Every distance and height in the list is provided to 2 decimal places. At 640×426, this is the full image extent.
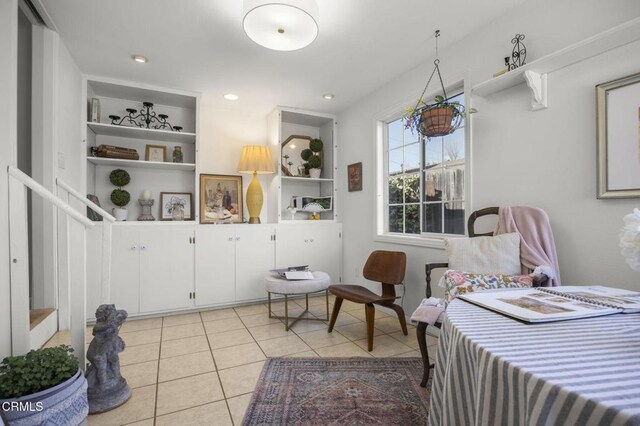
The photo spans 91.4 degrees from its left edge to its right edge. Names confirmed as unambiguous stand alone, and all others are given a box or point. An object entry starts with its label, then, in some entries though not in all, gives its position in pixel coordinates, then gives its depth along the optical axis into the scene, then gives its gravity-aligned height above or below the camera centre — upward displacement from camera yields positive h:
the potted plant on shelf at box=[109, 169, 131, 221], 3.36 +0.20
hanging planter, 2.23 +0.70
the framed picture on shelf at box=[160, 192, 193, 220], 3.68 +0.08
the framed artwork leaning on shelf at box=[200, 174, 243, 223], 3.78 +0.17
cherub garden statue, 1.69 -0.86
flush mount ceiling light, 1.72 +1.11
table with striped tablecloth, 0.44 -0.27
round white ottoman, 2.81 -0.68
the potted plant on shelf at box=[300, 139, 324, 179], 4.16 +0.73
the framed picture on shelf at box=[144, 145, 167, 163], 3.62 +0.69
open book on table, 0.80 -0.27
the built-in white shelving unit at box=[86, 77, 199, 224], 3.26 +0.84
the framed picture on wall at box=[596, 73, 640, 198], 1.56 +0.39
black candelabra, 3.50 +1.08
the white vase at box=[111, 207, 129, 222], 3.34 -0.02
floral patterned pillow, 1.73 -0.40
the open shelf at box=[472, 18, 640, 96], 1.48 +0.85
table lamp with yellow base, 3.71 +0.53
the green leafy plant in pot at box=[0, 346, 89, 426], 1.18 -0.71
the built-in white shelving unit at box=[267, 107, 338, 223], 3.97 +0.69
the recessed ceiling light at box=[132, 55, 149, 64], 2.75 +1.37
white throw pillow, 1.88 -0.27
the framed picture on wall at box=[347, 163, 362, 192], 3.77 +0.44
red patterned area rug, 1.60 -1.05
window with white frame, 2.72 +0.30
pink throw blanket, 1.78 -0.16
